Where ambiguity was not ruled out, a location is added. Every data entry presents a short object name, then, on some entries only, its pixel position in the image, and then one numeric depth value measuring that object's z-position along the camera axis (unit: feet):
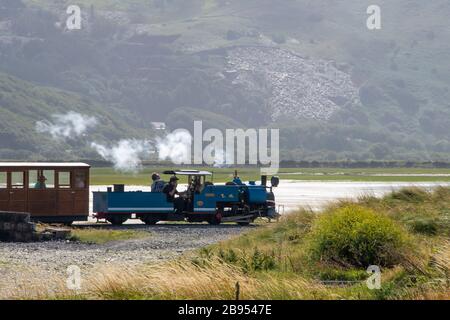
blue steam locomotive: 153.58
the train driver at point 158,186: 155.33
